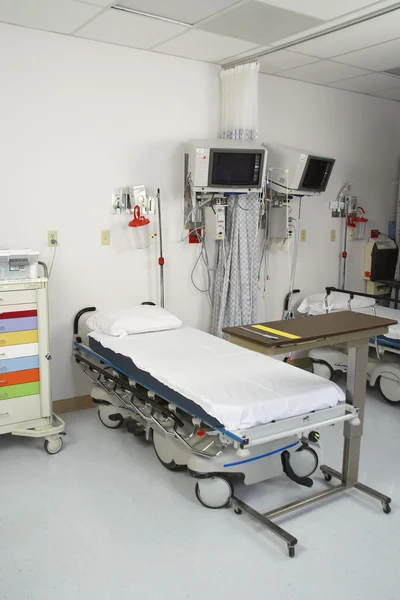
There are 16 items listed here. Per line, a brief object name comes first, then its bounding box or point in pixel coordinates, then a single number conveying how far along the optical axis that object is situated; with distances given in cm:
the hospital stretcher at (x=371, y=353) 465
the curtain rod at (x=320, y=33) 347
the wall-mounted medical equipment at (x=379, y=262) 600
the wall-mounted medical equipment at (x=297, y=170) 469
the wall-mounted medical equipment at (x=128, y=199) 439
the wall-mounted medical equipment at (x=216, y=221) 458
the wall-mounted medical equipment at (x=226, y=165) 430
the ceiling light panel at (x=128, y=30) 361
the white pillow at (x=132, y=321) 395
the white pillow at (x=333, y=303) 521
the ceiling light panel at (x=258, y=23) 344
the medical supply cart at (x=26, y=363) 349
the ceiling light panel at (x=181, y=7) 329
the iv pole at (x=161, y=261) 458
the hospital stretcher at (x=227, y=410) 278
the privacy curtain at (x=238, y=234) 458
